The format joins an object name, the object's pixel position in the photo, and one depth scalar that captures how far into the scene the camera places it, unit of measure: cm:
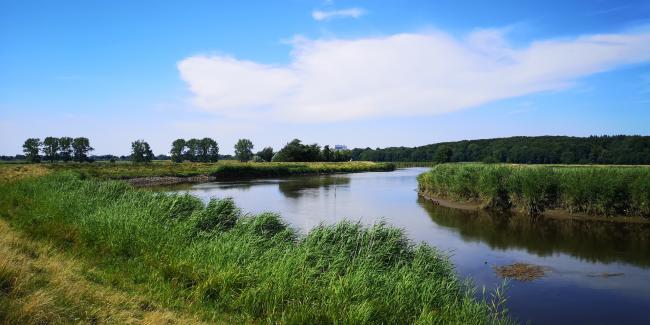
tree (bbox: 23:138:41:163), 7962
